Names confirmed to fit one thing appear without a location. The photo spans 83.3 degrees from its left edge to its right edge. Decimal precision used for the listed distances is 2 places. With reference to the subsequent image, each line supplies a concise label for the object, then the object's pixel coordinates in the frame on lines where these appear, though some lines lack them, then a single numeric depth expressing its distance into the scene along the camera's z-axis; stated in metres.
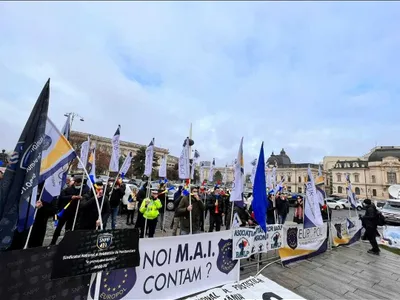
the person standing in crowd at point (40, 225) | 5.01
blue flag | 5.06
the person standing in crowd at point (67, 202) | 5.99
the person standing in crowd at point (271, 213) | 9.17
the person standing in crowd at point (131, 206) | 9.70
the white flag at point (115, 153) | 7.42
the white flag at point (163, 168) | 11.94
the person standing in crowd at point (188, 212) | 6.45
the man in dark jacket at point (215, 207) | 8.61
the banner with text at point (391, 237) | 9.55
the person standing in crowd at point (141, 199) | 7.38
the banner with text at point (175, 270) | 3.43
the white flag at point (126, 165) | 7.82
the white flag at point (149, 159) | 8.91
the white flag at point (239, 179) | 5.86
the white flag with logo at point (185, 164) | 6.45
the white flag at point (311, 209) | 6.78
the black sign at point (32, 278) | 2.55
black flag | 2.67
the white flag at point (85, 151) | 8.55
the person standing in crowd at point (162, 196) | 9.70
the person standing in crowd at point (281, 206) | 10.51
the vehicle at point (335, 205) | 31.36
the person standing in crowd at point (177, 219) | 7.45
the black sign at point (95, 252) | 2.91
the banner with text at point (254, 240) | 4.92
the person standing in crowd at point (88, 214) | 5.29
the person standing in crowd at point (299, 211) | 11.22
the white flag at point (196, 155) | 14.81
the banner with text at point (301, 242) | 6.04
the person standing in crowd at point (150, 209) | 6.86
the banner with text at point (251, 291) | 4.16
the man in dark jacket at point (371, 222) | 8.13
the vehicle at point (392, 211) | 15.79
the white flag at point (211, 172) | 17.45
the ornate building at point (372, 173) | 70.15
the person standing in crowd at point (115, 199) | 8.12
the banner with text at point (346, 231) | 8.58
